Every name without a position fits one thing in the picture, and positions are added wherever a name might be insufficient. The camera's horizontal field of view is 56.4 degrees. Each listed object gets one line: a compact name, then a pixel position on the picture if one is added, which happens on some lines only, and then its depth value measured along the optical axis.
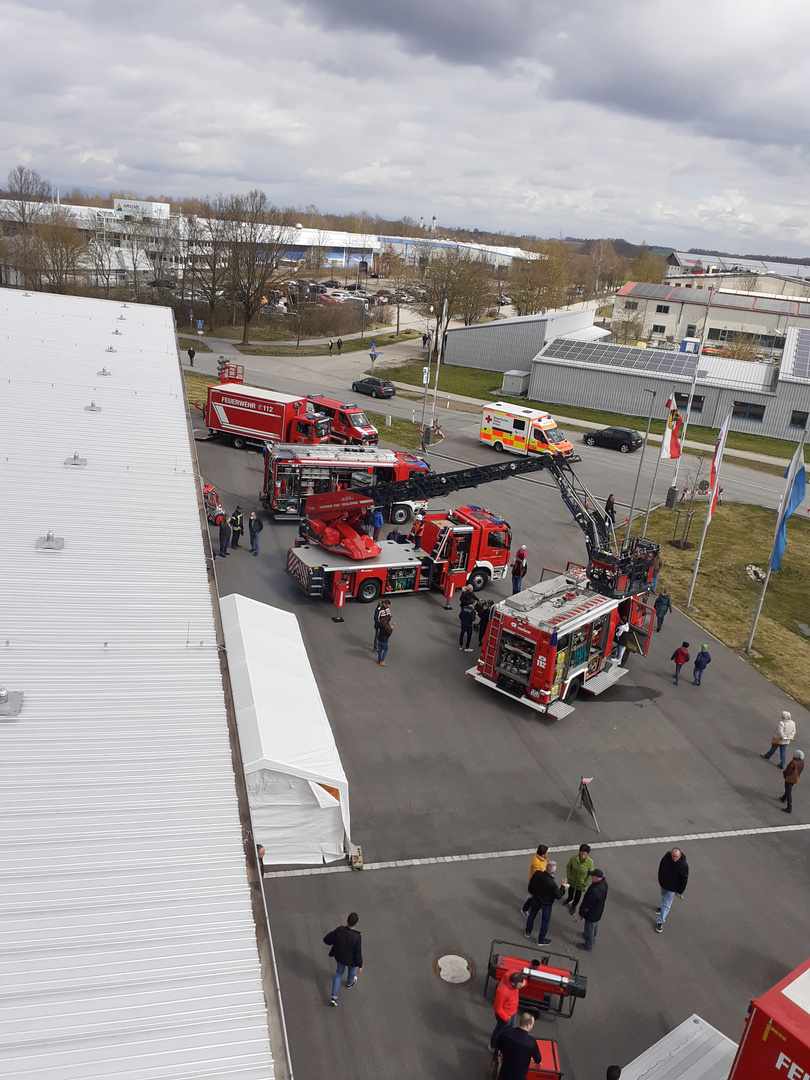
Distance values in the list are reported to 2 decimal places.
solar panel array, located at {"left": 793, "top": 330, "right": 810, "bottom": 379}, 48.06
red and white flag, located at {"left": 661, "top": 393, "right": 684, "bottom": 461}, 28.47
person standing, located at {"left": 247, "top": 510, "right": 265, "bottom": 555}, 24.36
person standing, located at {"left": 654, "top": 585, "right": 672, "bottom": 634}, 21.89
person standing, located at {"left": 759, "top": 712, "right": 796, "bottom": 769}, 16.17
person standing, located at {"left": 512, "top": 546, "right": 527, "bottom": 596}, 23.33
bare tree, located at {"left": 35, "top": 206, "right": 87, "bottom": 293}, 62.47
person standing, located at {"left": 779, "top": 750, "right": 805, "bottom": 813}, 14.94
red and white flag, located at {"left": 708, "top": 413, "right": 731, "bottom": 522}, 23.70
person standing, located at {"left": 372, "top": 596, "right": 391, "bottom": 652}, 18.78
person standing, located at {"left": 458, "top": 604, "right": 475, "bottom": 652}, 19.91
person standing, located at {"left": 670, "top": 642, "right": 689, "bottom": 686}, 19.19
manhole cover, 10.70
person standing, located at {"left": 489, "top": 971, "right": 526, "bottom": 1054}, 9.39
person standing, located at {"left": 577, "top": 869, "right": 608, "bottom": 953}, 11.09
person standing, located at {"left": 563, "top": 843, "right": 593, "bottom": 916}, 11.57
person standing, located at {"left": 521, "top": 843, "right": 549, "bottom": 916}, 11.51
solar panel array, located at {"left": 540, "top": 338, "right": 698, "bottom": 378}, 50.41
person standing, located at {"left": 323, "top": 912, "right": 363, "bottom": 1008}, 9.69
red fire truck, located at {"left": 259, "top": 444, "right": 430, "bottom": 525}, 27.59
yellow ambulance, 39.75
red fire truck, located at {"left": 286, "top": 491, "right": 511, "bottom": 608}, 21.81
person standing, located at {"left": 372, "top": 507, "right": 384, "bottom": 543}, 25.34
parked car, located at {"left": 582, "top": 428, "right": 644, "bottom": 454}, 43.66
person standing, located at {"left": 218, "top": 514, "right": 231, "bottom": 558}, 23.78
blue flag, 20.09
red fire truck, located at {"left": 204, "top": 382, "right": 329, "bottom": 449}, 34.47
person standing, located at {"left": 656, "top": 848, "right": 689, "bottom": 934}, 11.59
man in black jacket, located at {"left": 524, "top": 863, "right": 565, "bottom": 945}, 11.05
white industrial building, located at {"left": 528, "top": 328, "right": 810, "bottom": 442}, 48.19
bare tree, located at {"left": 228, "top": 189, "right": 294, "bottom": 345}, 62.66
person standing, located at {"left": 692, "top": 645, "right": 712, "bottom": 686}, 19.20
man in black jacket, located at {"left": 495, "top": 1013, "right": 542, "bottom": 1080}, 8.47
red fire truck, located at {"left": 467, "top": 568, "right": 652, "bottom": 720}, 17.11
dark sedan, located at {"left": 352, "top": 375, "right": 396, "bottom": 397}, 49.44
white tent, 12.20
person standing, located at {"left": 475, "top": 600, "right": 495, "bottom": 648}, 20.06
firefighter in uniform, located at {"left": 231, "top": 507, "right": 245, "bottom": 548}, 24.80
